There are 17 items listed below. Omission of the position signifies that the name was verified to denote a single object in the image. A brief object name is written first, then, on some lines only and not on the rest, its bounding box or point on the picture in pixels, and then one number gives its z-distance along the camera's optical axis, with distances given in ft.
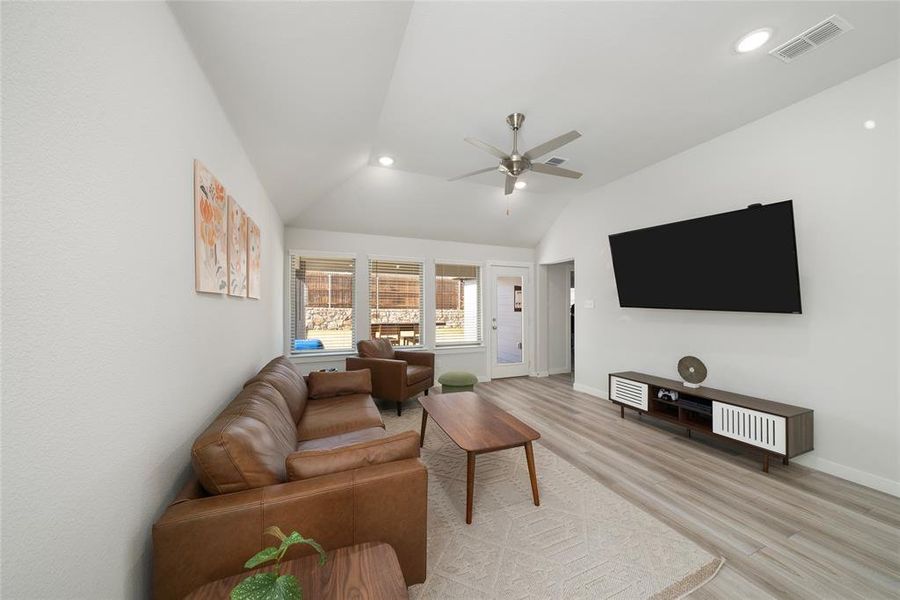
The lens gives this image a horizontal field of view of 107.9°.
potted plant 2.52
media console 8.50
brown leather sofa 3.58
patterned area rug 5.29
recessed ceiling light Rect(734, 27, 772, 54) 6.71
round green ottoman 14.19
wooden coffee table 7.10
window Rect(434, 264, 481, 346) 18.97
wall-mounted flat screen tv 8.85
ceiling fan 8.18
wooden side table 3.29
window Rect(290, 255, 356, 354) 16.16
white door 19.83
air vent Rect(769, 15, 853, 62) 6.56
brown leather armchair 13.43
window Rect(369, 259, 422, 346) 17.54
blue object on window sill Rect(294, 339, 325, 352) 16.05
